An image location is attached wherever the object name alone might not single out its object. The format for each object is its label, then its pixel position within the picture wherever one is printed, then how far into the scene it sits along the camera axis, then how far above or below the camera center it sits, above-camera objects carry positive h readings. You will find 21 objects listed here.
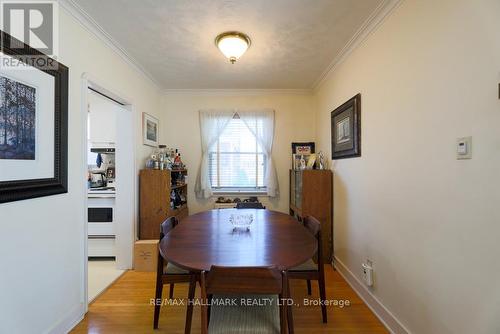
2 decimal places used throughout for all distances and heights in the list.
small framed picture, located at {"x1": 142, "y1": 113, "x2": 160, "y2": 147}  3.21 +0.58
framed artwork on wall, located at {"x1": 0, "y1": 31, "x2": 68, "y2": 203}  1.37 +0.31
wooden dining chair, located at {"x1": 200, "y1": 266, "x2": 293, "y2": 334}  1.13 -0.76
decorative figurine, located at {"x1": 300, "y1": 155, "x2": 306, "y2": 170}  3.39 +0.08
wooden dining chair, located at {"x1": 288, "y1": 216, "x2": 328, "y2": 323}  1.79 -0.79
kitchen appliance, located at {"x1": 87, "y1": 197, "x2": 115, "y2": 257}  3.04 -0.73
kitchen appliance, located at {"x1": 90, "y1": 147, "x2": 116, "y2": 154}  3.54 +0.31
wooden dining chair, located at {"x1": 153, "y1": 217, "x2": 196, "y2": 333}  1.75 -0.80
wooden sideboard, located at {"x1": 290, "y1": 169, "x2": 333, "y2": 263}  3.06 -0.41
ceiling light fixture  2.19 +1.20
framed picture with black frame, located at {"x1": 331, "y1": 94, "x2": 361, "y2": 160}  2.36 +0.44
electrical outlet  2.07 -0.95
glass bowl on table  2.00 -0.46
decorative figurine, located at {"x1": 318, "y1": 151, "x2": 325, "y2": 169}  3.32 +0.12
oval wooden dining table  1.30 -0.50
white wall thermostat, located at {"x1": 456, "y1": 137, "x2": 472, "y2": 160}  1.18 +0.10
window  3.94 +0.13
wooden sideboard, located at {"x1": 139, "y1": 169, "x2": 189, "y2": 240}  3.03 -0.40
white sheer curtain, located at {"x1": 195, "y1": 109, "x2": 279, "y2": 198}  3.87 +0.66
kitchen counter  3.00 -0.32
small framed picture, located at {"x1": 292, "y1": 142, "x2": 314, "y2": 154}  3.84 +0.34
